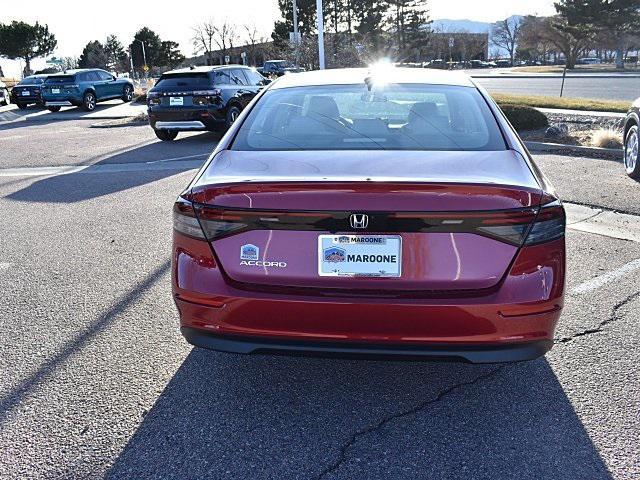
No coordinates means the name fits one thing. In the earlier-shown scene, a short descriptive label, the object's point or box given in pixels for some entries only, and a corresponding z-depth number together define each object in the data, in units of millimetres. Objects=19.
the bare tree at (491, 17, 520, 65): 89088
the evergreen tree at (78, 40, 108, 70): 79000
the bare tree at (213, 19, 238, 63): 68938
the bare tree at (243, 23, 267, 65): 66312
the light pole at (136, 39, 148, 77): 77419
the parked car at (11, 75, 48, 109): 25988
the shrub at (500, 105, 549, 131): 12141
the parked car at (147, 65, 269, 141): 12883
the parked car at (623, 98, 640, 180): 7535
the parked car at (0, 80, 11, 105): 27525
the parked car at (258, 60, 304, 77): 41831
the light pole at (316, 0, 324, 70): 22070
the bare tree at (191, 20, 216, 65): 69188
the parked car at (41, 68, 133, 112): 23000
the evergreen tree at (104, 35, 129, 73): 80312
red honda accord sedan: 2436
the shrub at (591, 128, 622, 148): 9758
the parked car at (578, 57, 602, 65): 75625
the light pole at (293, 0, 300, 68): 30562
